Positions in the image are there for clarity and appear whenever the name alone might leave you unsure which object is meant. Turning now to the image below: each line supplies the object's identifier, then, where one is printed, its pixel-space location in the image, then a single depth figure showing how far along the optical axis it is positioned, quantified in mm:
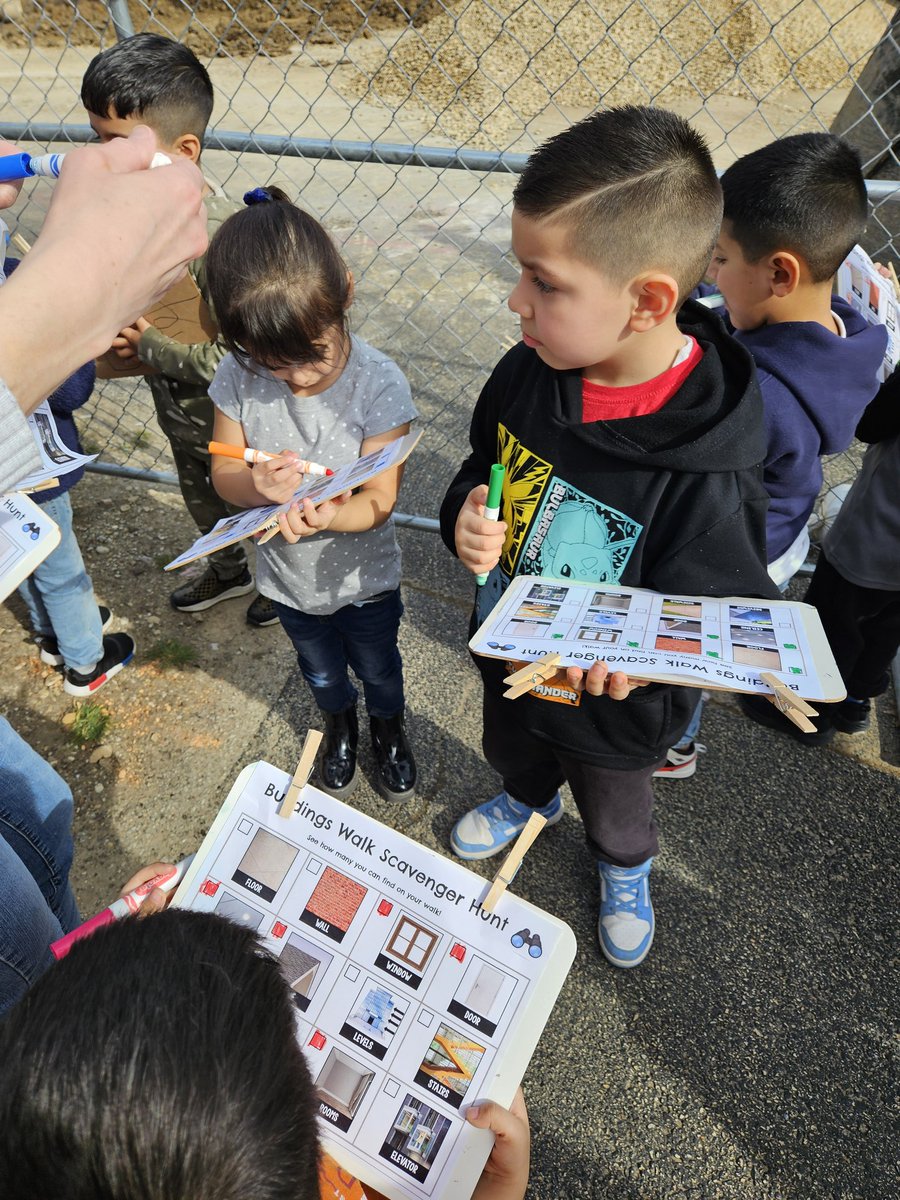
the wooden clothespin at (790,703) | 1134
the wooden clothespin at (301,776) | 1157
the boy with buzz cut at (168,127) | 2275
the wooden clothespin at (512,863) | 1057
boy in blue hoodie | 1790
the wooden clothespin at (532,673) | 1288
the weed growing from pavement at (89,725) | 2588
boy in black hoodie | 1311
